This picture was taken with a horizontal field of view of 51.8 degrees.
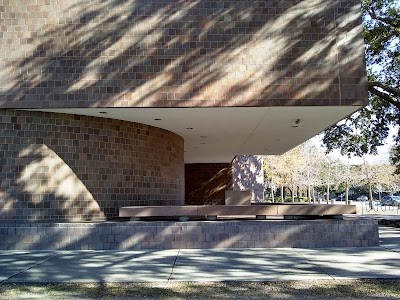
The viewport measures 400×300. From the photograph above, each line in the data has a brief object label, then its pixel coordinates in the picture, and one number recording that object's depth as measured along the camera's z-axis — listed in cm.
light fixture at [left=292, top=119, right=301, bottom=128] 1354
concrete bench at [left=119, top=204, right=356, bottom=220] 1152
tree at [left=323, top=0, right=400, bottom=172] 1830
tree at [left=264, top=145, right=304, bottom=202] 5081
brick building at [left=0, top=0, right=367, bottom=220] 1134
